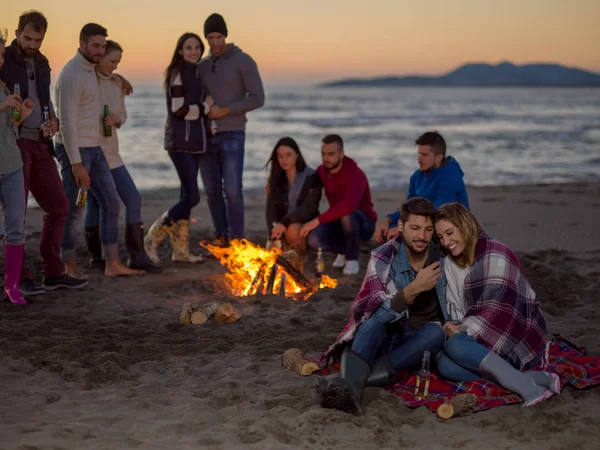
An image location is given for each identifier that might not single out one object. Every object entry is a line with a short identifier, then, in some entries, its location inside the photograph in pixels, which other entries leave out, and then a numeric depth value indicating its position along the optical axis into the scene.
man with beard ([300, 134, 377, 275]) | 6.86
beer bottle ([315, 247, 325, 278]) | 6.83
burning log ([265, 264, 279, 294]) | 6.40
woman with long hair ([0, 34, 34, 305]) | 5.48
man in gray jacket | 7.30
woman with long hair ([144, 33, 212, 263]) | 7.07
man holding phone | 4.15
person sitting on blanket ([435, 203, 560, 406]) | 4.21
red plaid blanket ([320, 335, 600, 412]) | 4.04
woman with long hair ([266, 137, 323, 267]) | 6.88
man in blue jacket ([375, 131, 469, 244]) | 6.26
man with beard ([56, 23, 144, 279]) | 6.25
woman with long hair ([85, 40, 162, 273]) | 6.65
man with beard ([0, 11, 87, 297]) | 5.68
